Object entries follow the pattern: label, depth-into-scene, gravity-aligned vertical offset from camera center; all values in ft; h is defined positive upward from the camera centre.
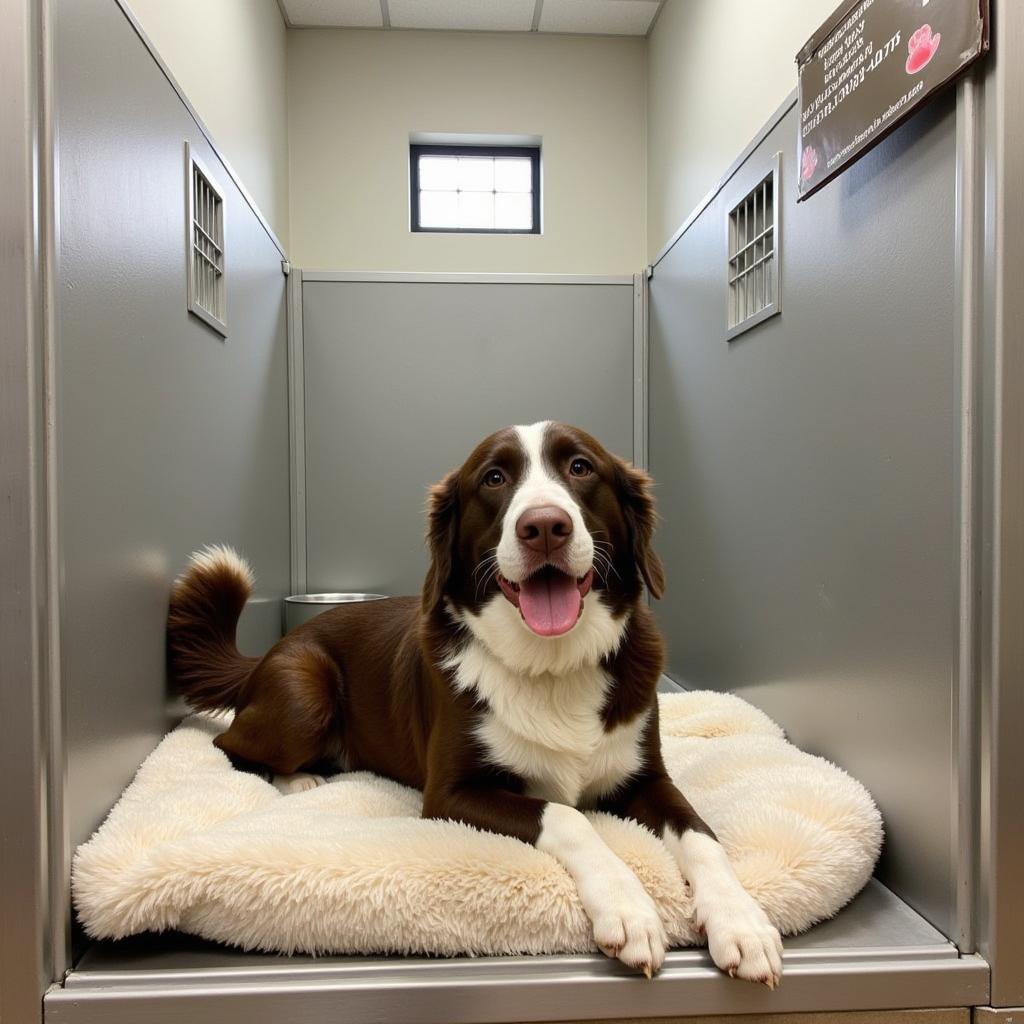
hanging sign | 3.65 +2.05
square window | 15.12 +5.49
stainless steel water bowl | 9.41 -1.17
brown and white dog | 3.86 -1.07
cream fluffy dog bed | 3.66 -1.67
